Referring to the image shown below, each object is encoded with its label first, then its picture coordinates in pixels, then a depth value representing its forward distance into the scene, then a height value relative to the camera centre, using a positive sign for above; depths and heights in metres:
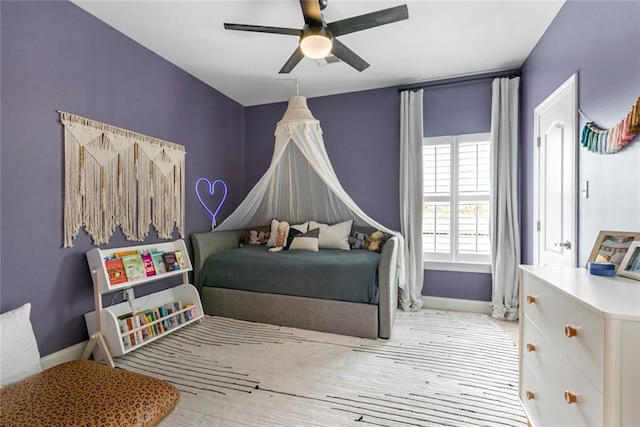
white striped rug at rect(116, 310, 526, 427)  1.64 -1.17
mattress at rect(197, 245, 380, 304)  2.63 -0.61
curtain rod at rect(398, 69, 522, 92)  3.12 +1.53
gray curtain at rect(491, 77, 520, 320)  3.04 +0.15
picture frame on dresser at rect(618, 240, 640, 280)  1.24 -0.23
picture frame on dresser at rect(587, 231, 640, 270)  1.38 -0.17
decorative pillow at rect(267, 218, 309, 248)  3.61 -0.22
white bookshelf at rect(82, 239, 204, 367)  2.14 -0.86
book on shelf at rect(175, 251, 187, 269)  2.88 -0.49
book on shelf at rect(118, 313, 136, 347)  2.27 -0.95
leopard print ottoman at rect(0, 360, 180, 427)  1.40 -1.01
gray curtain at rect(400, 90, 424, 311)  3.38 +0.23
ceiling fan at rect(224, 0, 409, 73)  1.78 +1.25
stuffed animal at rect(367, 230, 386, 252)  3.33 -0.35
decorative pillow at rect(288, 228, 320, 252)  3.34 -0.36
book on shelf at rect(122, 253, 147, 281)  2.39 -0.48
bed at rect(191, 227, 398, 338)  2.60 -0.75
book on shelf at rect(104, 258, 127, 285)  2.25 -0.49
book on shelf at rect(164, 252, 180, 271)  2.76 -0.49
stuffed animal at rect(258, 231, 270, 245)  3.81 -0.35
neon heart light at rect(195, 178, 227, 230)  3.52 +0.25
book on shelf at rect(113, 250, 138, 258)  2.42 -0.37
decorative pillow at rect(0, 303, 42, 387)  1.70 -0.85
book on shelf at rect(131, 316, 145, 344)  2.33 -0.97
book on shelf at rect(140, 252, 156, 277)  2.55 -0.49
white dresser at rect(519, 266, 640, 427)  0.83 -0.48
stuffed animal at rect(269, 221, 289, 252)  3.49 -0.31
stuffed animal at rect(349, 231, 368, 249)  3.47 -0.35
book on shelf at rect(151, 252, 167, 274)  2.65 -0.48
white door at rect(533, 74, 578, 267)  1.99 +0.28
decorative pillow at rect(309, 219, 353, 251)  3.43 -0.29
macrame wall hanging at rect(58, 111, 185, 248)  2.18 +0.26
